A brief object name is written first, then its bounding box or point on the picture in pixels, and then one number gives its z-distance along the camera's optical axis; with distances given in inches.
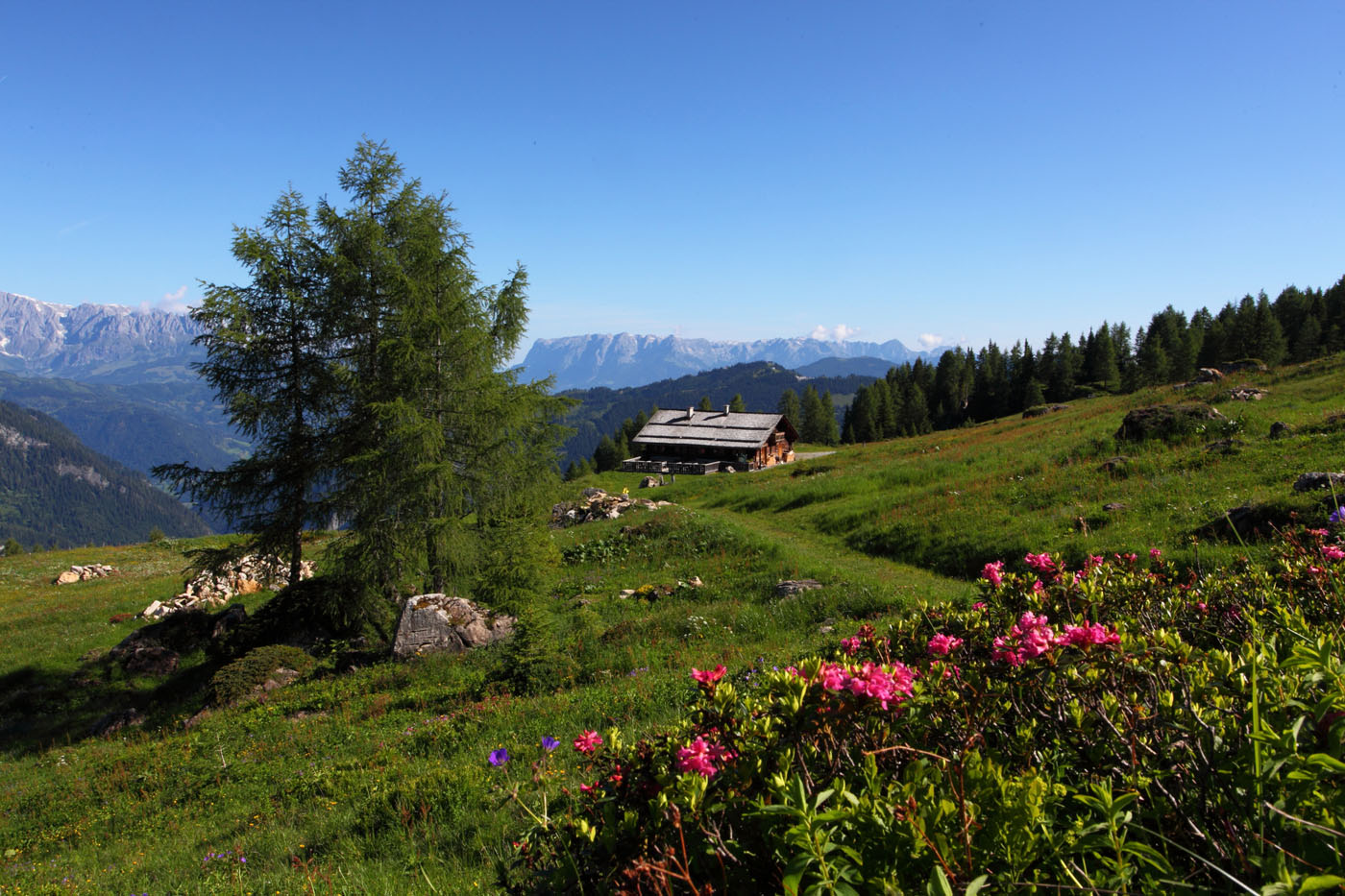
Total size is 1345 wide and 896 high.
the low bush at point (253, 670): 504.7
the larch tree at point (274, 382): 640.4
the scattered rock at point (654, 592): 634.8
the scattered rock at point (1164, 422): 768.3
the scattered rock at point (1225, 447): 636.7
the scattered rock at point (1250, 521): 399.5
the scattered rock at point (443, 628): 540.4
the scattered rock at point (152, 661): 658.8
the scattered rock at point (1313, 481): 426.6
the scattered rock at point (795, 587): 537.6
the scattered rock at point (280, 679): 526.6
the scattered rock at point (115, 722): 517.3
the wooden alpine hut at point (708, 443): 2192.4
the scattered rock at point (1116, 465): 692.7
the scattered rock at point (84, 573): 1191.6
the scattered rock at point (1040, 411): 2135.7
